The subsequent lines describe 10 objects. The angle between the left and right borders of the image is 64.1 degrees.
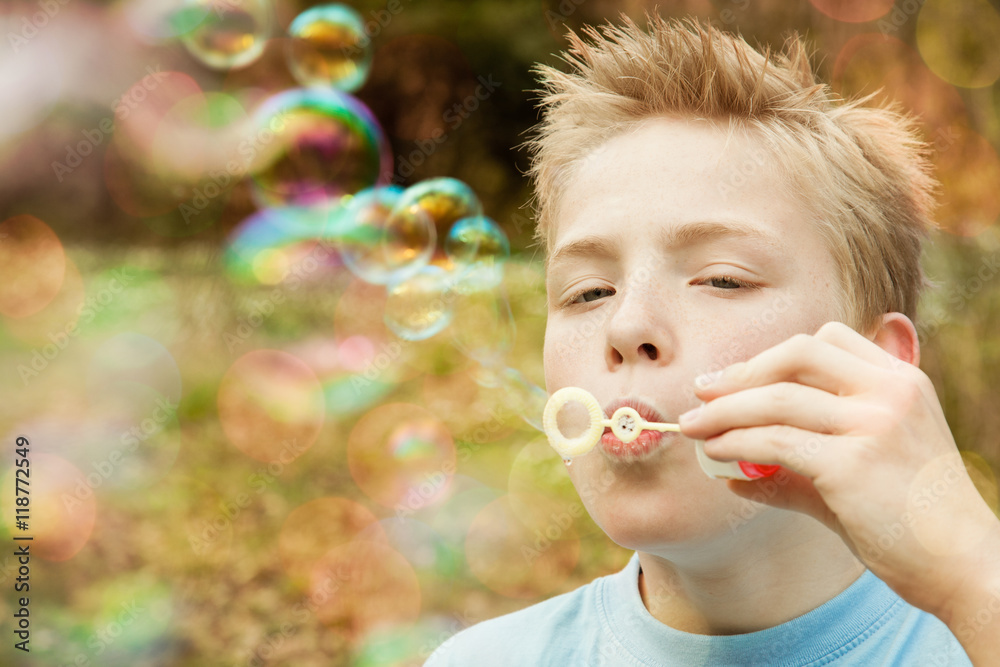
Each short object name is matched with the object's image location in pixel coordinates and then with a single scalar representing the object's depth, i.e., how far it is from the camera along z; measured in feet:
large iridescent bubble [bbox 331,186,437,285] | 11.23
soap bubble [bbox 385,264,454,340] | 11.25
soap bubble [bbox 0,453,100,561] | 14.64
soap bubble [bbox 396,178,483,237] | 11.19
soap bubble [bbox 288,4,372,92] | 13.48
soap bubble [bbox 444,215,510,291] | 10.70
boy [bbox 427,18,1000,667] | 2.86
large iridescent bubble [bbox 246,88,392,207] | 13.89
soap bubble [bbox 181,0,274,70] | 13.39
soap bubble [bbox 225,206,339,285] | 16.28
